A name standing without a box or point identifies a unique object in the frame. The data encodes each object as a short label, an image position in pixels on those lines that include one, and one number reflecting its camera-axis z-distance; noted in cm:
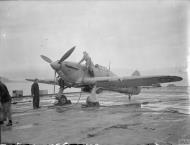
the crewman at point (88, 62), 1876
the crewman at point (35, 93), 1666
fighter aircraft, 1777
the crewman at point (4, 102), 931
